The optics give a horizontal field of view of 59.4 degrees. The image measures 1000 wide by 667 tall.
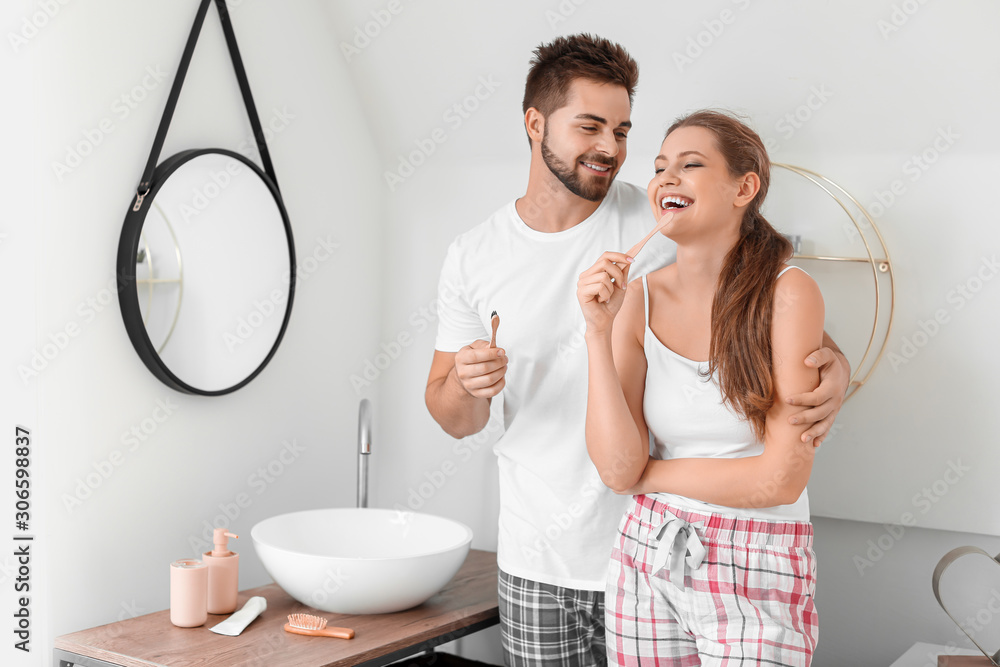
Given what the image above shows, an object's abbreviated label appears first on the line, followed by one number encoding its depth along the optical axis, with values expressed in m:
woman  1.22
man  1.54
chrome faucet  1.96
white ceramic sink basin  1.53
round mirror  1.63
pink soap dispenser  1.60
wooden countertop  1.40
